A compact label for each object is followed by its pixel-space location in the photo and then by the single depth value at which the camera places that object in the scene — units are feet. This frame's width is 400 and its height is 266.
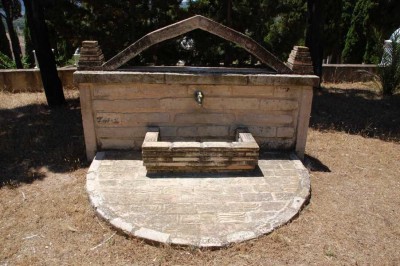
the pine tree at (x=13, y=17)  52.47
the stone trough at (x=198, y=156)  14.99
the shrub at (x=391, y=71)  31.42
